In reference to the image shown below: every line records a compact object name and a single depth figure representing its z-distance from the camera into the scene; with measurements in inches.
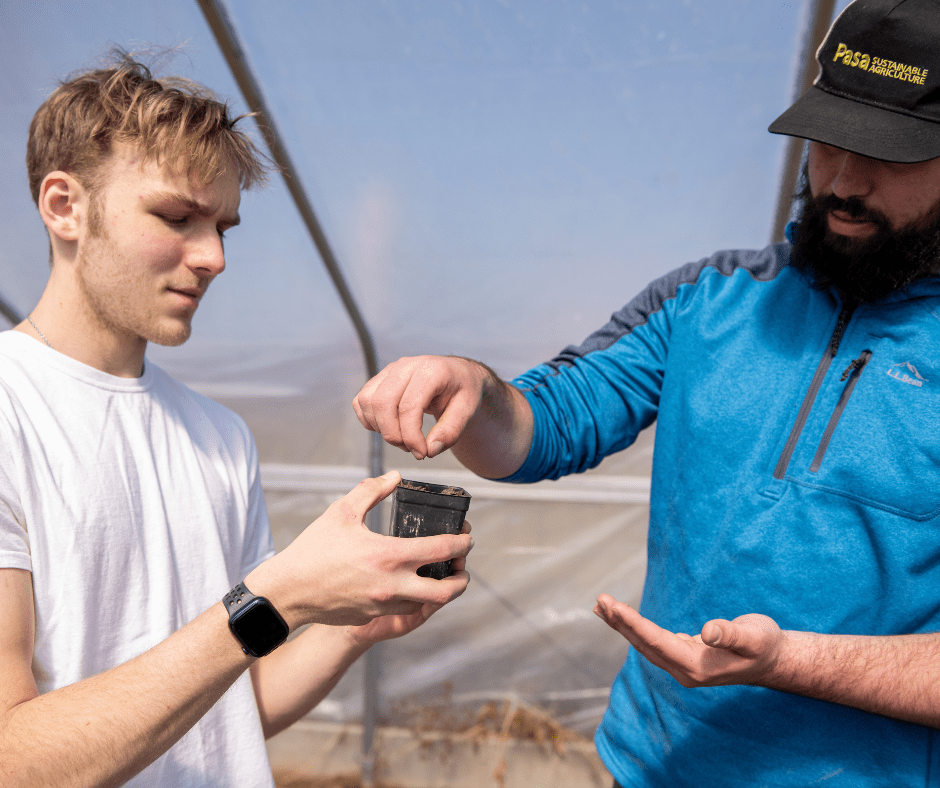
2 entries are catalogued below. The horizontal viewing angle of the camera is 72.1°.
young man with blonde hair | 39.3
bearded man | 45.5
